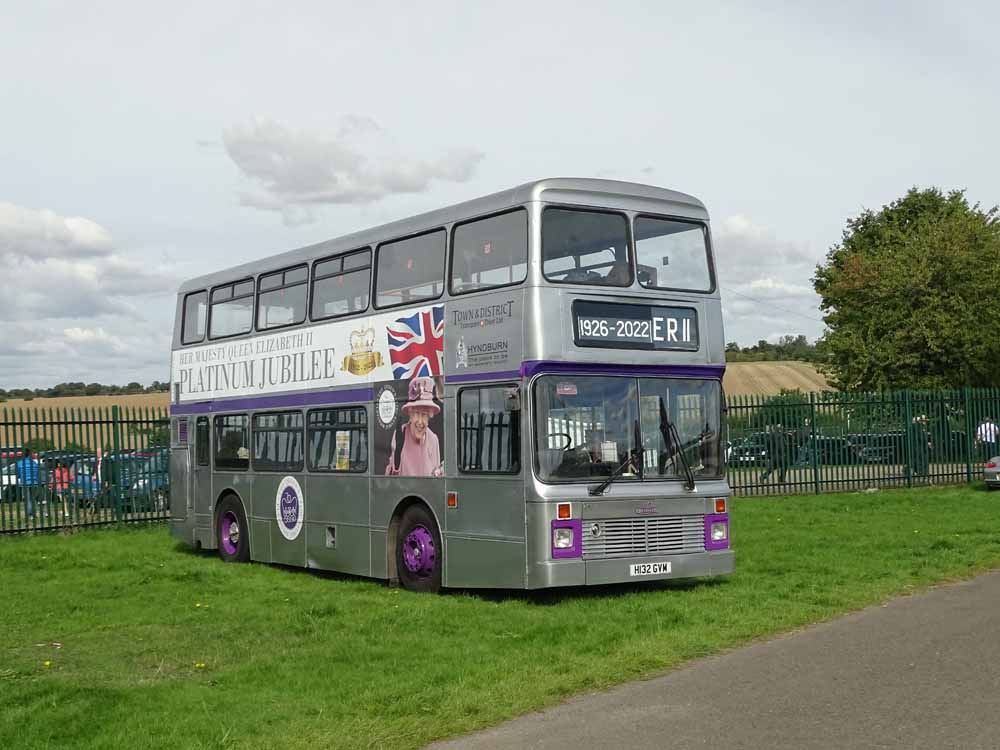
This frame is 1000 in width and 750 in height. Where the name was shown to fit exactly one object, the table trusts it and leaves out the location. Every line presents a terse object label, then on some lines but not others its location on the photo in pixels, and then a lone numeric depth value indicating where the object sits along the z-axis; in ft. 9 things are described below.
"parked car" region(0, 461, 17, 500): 72.23
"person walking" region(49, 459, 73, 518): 73.56
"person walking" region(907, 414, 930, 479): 98.58
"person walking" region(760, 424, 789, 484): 92.27
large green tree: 145.79
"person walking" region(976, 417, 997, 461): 102.17
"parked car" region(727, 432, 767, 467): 91.71
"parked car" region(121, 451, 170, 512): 78.12
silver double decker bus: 42.09
